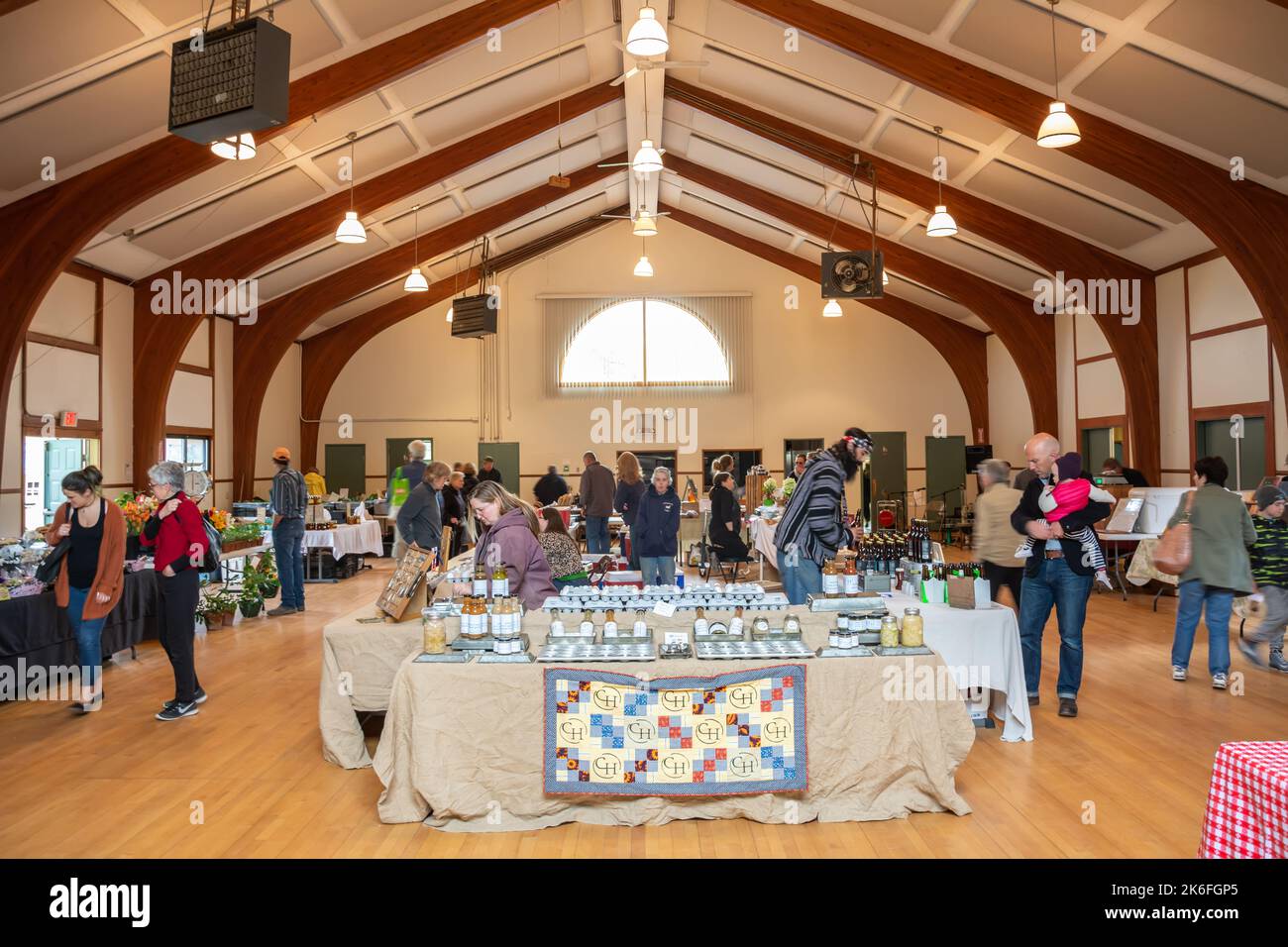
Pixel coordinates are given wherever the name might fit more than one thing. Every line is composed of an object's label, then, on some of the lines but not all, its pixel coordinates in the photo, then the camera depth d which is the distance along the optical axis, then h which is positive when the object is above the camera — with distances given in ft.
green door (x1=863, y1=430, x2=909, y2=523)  53.42 +1.09
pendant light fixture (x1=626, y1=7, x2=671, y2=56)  18.84 +9.19
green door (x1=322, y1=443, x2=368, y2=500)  53.98 +1.22
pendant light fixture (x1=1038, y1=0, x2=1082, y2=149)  20.59 +7.88
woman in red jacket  15.88 -1.09
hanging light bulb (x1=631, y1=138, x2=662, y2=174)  27.07 +9.62
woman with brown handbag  17.29 -1.34
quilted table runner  11.25 -3.09
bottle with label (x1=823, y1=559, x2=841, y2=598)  14.12 -1.54
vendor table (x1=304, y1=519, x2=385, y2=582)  34.42 -2.06
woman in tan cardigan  16.63 -1.35
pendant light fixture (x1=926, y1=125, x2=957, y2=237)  28.66 +8.05
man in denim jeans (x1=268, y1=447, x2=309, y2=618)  26.78 -1.14
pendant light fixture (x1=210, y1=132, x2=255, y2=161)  18.66 +7.03
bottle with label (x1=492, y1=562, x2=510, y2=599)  13.34 -1.40
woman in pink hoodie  14.11 -0.91
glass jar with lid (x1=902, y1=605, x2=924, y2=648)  12.25 -1.99
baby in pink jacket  15.16 -0.30
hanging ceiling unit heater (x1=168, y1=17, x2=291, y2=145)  14.21 +6.45
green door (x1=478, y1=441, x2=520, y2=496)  53.31 +1.78
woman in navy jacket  24.62 -1.05
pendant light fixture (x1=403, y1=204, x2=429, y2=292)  37.17 +8.30
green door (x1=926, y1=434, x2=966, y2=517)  53.52 +0.48
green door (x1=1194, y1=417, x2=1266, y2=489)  29.30 +1.03
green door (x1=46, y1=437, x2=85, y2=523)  30.04 +0.92
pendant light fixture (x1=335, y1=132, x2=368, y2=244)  27.96 +7.87
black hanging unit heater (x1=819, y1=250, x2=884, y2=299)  32.19 +7.30
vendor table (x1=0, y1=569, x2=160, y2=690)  17.52 -2.88
